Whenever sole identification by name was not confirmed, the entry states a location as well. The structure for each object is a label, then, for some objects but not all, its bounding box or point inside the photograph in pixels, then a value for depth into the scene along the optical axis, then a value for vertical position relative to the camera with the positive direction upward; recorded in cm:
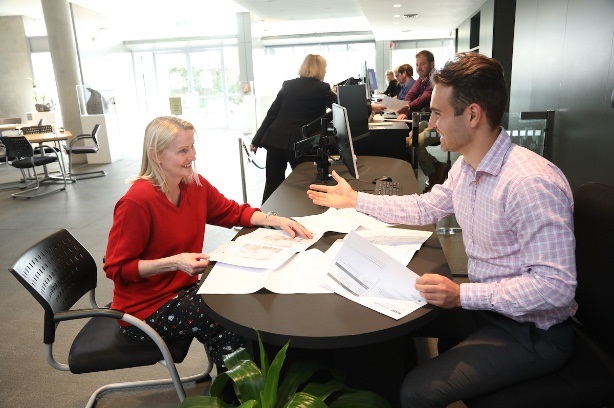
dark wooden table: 113 -59
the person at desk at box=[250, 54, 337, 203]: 400 -23
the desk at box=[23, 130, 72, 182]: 688 -61
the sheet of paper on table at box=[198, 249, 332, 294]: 136 -58
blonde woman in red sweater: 163 -56
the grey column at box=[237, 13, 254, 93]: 1152 +100
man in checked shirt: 121 -48
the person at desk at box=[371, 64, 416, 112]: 802 +8
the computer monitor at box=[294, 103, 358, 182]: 262 -35
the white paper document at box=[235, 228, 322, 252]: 168 -57
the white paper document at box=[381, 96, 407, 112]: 590 -28
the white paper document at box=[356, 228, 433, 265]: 159 -58
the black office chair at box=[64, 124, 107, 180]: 740 -86
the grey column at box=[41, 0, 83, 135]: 849 +70
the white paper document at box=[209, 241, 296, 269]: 151 -56
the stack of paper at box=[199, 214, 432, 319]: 130 -57
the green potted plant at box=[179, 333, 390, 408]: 118 -79
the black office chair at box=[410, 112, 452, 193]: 489 -61
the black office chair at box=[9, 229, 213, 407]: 156 -78
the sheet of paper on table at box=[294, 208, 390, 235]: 188 -57
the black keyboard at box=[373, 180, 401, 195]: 247 -57
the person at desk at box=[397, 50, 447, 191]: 496 -34
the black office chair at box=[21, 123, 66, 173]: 727 -52
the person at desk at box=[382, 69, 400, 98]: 1054 -13
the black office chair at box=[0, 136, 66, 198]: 628 -86
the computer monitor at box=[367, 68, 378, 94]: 1000 +11
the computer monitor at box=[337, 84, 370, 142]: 346 -13
